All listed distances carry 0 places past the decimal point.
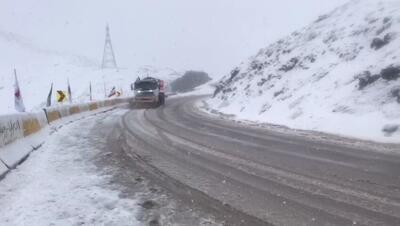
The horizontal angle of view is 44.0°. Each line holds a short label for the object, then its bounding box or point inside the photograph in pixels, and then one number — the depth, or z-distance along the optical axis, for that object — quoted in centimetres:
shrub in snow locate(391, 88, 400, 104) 1605
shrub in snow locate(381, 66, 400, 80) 1707
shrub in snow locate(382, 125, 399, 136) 1409
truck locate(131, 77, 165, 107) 3544
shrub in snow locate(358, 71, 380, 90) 1794
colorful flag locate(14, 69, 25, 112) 1930
